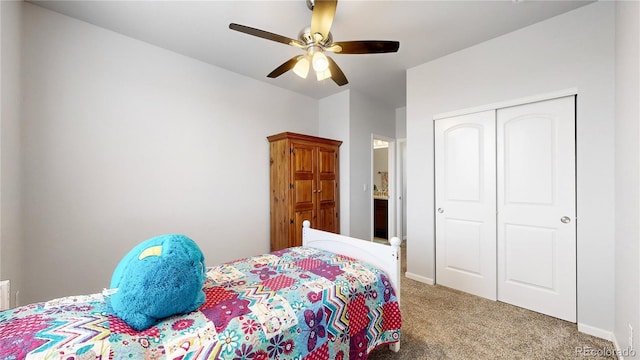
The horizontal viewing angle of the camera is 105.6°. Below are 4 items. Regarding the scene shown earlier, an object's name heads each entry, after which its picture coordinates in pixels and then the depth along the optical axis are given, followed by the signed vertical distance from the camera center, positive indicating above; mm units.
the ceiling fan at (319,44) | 1588 +955
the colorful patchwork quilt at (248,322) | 851 -627
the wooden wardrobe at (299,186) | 3205 -107
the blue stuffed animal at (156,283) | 997 -452
